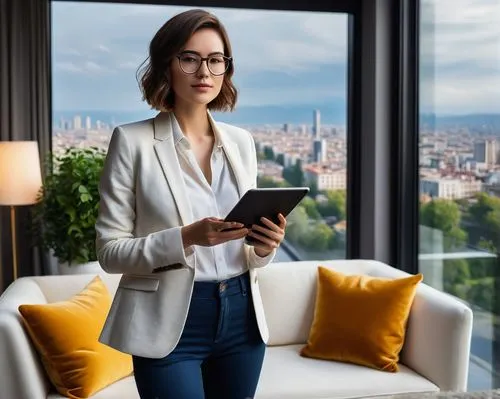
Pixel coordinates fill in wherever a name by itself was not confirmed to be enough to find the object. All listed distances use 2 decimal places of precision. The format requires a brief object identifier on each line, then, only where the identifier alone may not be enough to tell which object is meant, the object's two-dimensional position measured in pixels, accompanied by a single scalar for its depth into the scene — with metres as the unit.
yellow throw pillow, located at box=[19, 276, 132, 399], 2.76
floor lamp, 3.72
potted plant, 3.73
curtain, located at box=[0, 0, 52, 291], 4.04
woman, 1.71
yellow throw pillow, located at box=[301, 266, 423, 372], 3.12
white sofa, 2.68
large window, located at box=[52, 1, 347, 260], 4.29
